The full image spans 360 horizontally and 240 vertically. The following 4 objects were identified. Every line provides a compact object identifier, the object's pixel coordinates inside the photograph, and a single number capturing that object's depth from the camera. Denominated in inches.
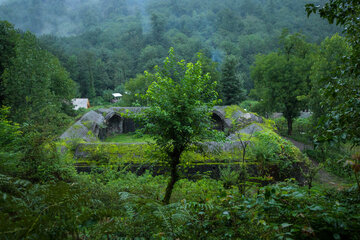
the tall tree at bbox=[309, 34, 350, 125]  608.7
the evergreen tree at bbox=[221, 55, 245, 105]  1157.3
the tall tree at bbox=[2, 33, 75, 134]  561.7
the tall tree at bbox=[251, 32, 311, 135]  802.2
